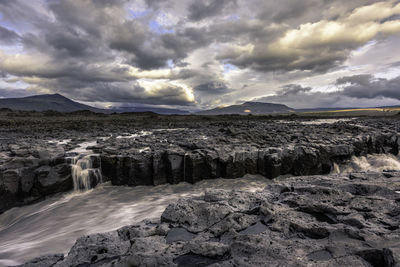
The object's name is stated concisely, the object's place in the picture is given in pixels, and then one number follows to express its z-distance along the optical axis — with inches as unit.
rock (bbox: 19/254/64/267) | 138.0
